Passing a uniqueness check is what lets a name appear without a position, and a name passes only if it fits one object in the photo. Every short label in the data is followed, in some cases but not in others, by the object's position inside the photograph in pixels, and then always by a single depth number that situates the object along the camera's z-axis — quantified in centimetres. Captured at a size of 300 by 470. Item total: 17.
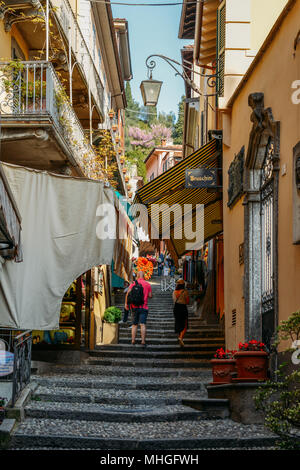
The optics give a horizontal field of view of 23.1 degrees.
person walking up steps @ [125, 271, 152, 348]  1700
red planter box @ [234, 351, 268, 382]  940
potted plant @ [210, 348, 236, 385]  1029
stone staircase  852
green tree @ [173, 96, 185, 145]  8731
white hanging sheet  1118
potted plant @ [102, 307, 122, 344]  1761
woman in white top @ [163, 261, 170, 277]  4253
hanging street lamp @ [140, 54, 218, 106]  1648
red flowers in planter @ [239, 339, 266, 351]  970
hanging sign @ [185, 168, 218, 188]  1507
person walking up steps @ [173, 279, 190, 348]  1717
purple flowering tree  8938
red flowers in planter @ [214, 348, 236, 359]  1064
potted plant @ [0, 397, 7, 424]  941
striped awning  1546
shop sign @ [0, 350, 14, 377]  1068
